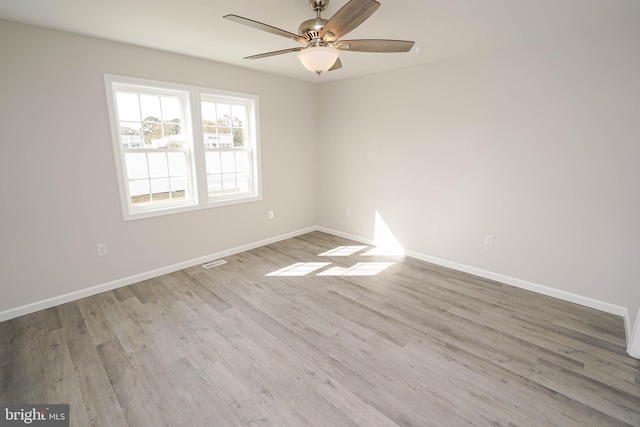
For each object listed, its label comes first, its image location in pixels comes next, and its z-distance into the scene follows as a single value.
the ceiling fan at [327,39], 1.56
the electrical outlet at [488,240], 3.30
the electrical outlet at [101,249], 2.96
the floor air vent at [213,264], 3.69
